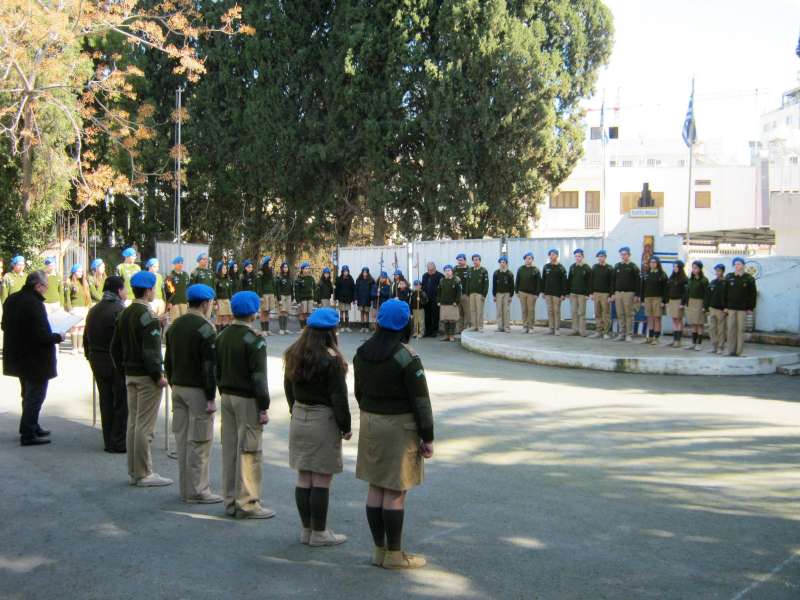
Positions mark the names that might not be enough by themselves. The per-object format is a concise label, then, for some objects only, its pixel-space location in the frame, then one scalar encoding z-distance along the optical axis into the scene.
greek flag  26.17
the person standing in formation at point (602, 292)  18.50
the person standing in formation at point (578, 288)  18.86
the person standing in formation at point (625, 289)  18.08
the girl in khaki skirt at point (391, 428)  5.31
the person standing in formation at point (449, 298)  20.64
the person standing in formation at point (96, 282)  16.45
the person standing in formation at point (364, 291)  23.31
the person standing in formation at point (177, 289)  19.11
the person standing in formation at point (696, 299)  16.86
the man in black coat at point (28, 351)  9.09
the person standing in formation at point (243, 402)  6.31
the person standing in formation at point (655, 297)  17.36
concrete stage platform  14.59
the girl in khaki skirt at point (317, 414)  5.66
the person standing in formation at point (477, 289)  20.52
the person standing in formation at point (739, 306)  15.31
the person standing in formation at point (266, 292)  23.05
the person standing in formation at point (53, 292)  15.39
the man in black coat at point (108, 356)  8.69
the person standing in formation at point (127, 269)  15.06
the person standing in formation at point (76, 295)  17.23
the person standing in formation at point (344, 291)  23.70
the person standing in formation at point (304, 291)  23.04
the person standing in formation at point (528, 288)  19.70
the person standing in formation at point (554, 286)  19.19
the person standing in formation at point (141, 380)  7.42
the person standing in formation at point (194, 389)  6.78
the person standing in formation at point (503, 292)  20.22
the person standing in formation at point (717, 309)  15.80
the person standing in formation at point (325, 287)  23.80
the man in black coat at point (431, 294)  21.91
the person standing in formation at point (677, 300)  17.03
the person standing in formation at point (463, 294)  21.28
